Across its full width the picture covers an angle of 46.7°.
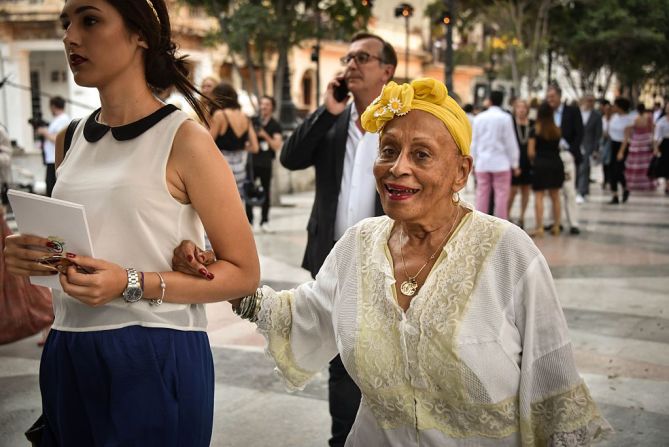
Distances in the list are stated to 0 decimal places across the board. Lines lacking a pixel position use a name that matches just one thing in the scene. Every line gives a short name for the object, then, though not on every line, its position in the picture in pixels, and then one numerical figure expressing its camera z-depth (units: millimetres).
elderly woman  2076
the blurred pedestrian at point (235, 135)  9445
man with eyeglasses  3979
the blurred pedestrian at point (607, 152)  17469
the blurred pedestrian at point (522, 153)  11266
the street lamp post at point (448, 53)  18703
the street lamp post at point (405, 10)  21114
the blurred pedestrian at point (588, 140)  15617
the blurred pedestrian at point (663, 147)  15492
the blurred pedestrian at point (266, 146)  11414
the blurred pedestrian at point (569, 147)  11062
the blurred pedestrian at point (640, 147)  16375
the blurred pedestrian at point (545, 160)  10531
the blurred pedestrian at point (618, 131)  15883
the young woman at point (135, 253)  1973
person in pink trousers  10195
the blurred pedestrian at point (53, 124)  11961
